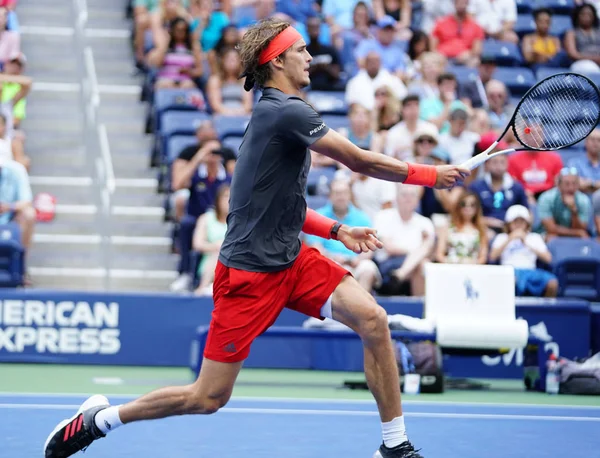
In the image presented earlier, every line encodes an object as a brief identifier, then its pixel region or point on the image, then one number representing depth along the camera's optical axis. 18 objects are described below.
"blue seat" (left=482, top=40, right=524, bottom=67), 14.07
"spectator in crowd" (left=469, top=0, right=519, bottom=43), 14.35
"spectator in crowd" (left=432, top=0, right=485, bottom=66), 13.81
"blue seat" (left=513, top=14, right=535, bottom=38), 14.71
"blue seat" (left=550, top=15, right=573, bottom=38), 14.63
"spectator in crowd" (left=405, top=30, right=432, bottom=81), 13.42
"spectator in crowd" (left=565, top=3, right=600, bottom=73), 13.97
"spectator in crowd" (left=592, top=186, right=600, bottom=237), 11.02
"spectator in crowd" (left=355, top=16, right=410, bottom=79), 13.19
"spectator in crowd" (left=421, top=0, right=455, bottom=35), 14.23
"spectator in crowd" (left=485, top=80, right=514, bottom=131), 12.71
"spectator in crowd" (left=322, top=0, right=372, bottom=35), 13.88
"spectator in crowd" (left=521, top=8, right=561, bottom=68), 14.13
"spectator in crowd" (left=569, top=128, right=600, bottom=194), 11.34
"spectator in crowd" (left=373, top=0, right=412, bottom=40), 14.09
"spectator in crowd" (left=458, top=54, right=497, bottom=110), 12.90
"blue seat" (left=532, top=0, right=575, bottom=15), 15.02
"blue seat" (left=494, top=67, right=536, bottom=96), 13.66
